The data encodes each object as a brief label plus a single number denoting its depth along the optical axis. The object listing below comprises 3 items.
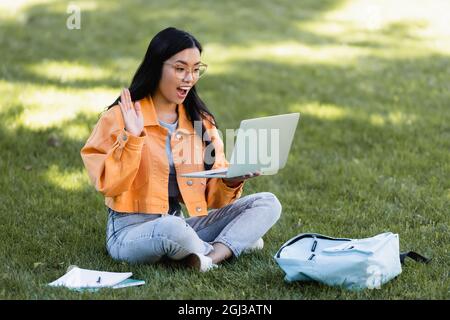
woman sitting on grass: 7.66
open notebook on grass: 7.19
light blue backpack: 7.03
